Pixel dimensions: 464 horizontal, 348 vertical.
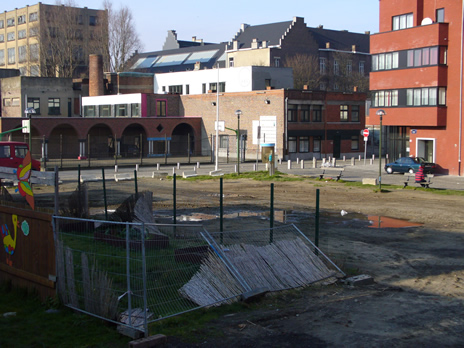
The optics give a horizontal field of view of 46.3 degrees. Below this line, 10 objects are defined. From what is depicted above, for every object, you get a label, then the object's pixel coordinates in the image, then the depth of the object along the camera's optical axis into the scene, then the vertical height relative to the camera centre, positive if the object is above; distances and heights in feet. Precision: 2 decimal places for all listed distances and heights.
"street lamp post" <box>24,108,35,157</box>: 104.99 +5.49
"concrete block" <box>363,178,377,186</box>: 105.60 -8.02
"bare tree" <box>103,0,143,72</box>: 287.69 +54.28
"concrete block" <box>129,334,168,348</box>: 25.06 -9.43
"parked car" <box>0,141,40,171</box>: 104.97 -2.92
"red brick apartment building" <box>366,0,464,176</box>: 136.98 +16.94
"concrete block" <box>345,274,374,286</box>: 36.91 -9.58
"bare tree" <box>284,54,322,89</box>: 291.17 +37.86
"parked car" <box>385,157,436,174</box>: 134.21 -6.28
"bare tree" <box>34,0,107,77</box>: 281.13 +52.45
